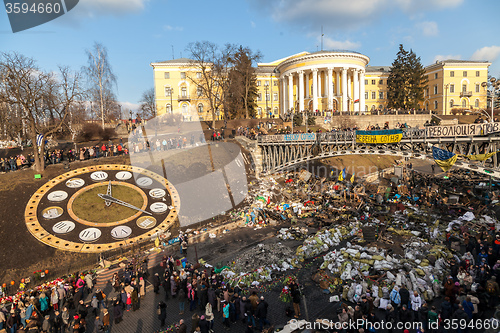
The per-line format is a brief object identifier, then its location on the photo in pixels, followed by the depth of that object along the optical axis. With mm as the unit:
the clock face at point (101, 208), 21828
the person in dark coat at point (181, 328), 10508
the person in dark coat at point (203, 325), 10789
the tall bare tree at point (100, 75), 43238
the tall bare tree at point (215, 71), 53919
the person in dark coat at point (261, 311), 11617
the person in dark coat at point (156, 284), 15430
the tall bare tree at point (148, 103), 90025
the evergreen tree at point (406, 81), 66800
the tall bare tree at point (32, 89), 23969
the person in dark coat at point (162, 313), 12414
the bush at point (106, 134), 43125
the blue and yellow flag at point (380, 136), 23920
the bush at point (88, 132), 43594
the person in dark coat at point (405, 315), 10406
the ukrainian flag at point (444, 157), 20219
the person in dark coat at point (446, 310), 10062
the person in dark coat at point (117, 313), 12758
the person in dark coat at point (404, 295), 11430
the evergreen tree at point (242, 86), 61031
